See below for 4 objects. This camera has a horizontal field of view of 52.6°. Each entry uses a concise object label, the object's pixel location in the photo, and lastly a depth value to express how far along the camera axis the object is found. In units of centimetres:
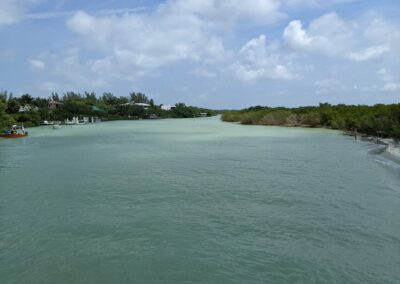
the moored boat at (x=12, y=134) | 5190
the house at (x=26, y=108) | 9931
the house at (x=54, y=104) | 12449
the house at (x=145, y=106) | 16825
